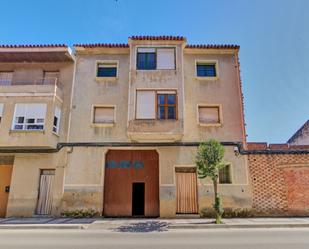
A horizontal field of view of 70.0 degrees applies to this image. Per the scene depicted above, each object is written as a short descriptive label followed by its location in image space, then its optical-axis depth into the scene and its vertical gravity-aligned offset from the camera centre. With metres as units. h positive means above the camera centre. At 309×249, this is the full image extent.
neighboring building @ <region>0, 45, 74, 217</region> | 13.18 +2.48
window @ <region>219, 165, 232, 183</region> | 13.77 +0.66
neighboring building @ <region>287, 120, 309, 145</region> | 19.31 +4.44
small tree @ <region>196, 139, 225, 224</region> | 11.45 +1.19
